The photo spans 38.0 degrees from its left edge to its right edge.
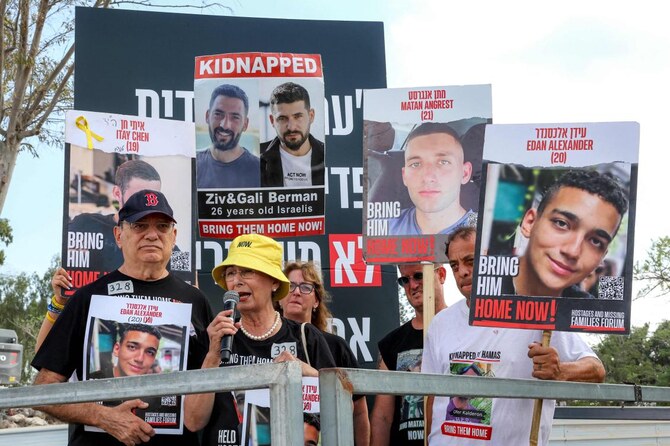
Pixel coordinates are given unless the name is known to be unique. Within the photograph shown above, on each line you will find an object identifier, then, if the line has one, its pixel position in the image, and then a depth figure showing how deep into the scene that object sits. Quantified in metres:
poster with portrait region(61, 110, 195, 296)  4.95
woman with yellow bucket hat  3.93
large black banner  6.91
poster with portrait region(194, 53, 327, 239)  5.44
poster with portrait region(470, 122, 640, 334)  3.86
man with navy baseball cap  3.70
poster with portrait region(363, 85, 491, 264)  5.11
